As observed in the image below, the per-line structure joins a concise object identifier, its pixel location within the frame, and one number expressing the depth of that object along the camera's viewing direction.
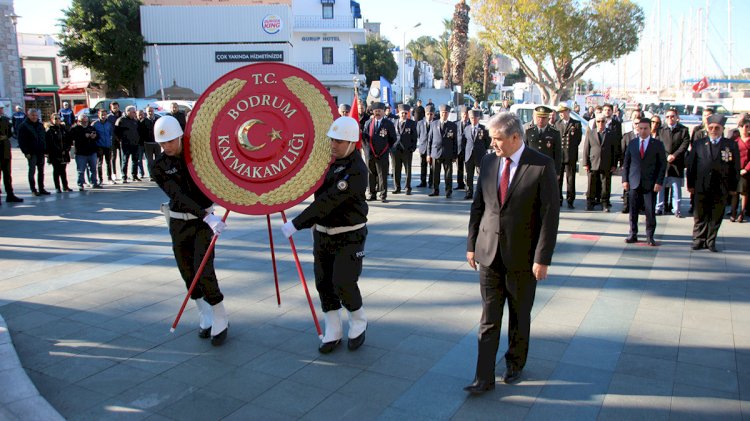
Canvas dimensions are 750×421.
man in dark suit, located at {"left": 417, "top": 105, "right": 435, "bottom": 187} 13.16
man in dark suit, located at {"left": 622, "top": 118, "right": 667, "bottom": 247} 7.99
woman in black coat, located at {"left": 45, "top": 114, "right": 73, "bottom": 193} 12.80
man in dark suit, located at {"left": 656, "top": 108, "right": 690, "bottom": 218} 10.39
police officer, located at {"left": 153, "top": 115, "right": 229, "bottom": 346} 4.41
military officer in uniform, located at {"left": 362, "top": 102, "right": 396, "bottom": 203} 11.97
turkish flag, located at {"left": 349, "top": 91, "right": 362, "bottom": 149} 5.35
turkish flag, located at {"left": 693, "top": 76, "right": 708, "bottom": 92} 31.48
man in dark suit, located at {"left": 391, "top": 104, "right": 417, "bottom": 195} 12.72
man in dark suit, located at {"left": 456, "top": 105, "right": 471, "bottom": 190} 12.55
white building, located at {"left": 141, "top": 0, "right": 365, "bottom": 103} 45.94
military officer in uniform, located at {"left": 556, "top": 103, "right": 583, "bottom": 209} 11.24
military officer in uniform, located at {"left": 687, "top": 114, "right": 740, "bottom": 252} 7.68
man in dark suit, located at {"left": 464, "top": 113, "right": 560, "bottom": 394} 3.71
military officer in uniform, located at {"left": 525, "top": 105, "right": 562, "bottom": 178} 9.70
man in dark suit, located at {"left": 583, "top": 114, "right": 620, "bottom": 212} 10.76
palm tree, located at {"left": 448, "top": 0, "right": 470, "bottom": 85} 42.84
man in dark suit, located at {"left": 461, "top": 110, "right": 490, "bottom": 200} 11.98
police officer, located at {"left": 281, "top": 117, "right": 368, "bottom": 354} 4.30
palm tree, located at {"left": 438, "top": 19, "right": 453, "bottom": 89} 61.27
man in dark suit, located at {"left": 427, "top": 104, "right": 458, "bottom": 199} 12.52
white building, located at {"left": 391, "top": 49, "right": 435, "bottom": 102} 70.81
